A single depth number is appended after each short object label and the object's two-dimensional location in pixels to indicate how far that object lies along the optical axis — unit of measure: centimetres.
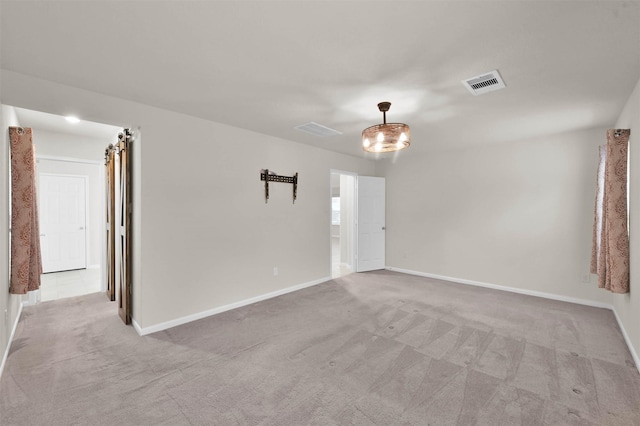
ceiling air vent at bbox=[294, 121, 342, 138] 387
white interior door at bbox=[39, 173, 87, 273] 562
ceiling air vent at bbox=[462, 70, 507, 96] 242
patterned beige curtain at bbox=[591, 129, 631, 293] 294
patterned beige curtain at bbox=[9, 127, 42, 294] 286
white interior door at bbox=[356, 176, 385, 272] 617
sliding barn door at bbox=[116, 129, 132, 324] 332
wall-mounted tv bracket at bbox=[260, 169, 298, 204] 434
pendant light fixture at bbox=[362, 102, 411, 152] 276
